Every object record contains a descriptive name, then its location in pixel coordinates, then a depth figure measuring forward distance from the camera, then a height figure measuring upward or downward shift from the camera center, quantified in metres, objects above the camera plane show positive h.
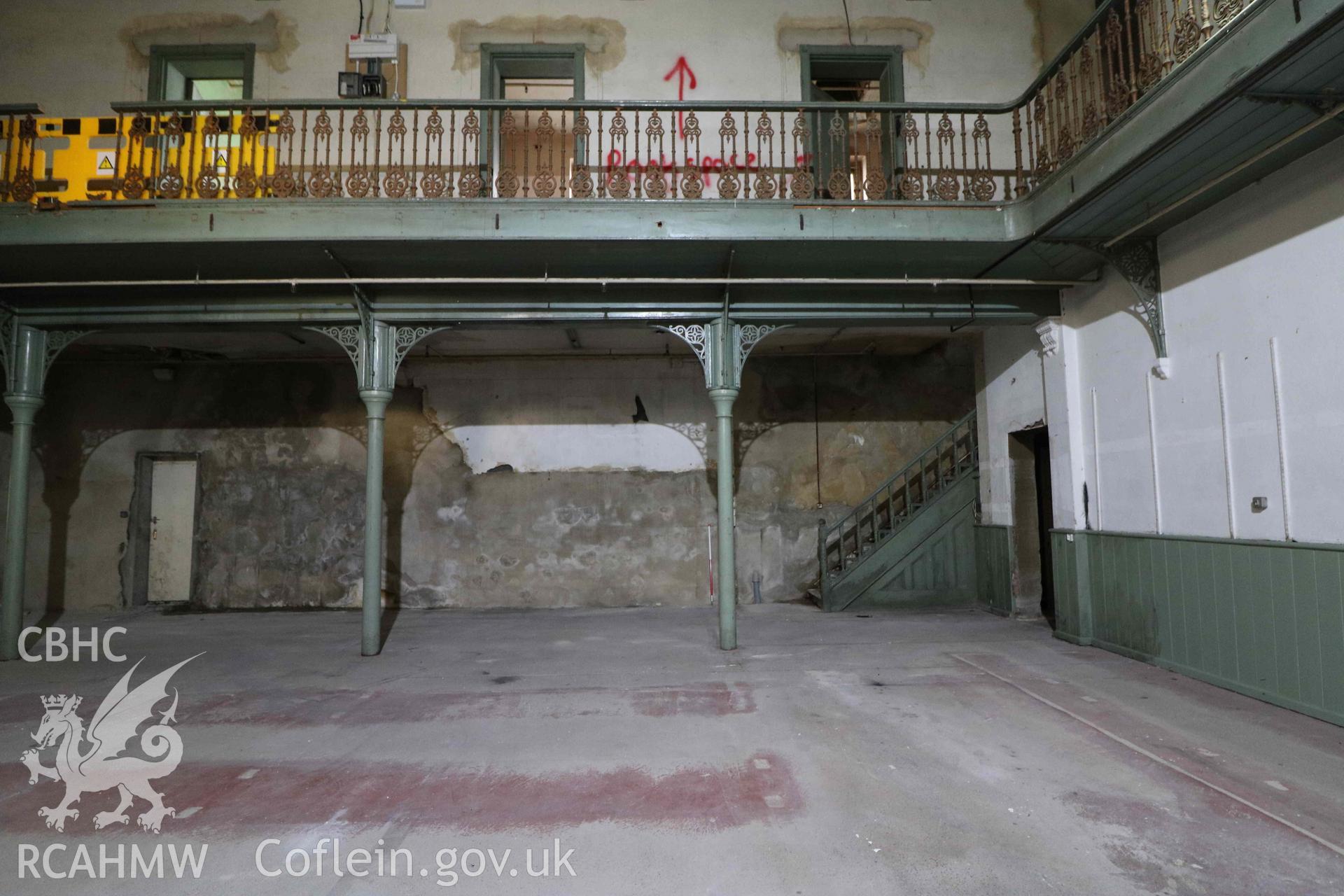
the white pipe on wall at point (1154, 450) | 5.43 +0.45
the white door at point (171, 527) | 9.55 -0.20
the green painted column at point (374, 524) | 6.33 -0.12
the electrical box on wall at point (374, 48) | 7.55 +5.45
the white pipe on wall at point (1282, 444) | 4.32 +0.38
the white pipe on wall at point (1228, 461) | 4.74 +0.31
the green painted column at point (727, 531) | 6.37 -0.24
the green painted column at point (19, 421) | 6.43 +0.99
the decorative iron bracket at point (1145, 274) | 5.36 +1.93
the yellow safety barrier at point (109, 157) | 5.66 +3.55
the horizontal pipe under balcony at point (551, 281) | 5.63 +2.06
